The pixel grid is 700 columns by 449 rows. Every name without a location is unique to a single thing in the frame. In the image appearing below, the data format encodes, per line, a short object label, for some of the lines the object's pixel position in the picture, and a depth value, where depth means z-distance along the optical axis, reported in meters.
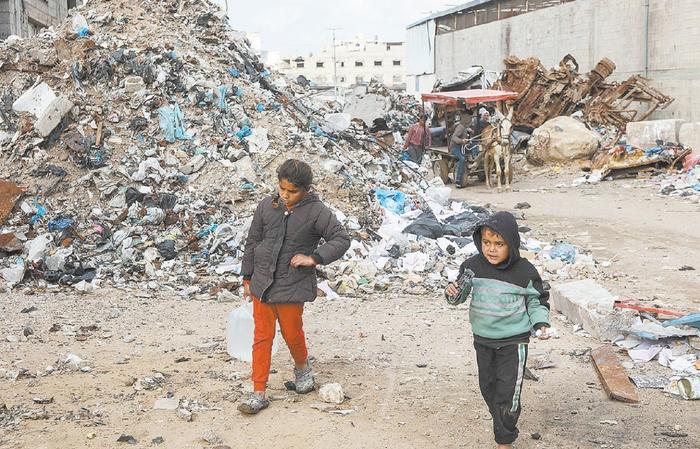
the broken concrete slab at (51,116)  9.53
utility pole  62.94
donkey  13.92
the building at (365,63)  69.00
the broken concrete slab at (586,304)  5.41
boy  3.35
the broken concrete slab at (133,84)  10.38
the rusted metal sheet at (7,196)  8.47
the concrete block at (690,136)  15.76
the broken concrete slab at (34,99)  9.99
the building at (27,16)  19.45
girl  3.92
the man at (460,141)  14.51
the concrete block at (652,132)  16.23
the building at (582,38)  17.91
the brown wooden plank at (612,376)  4.18
